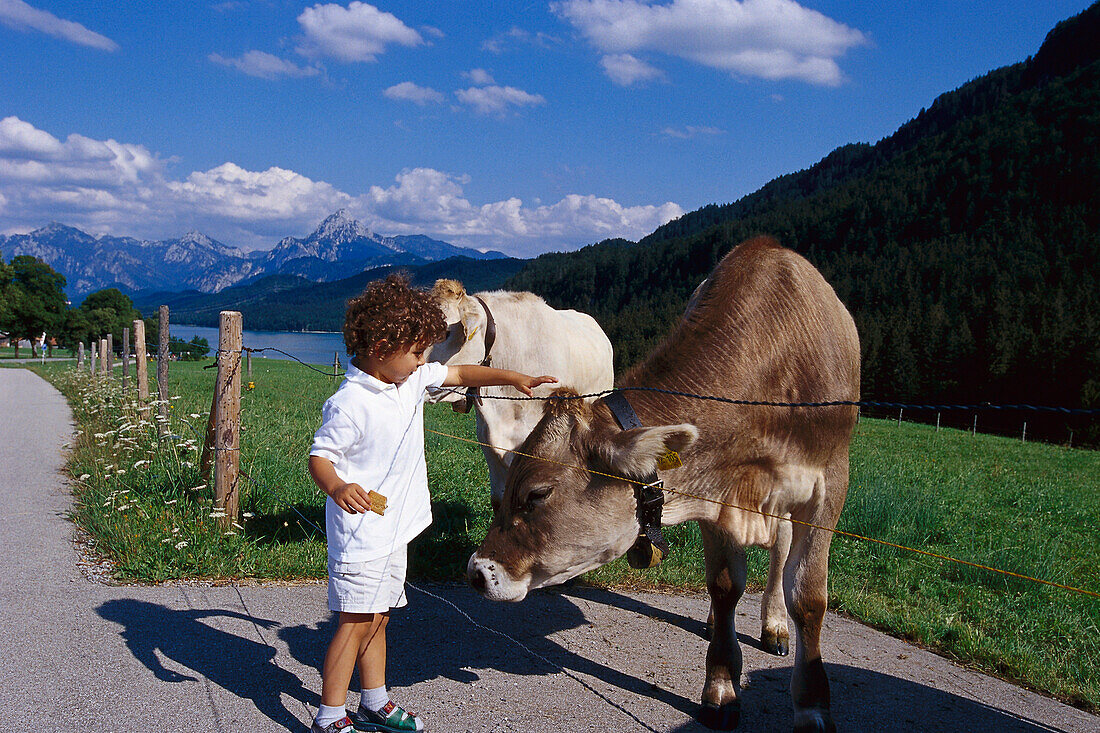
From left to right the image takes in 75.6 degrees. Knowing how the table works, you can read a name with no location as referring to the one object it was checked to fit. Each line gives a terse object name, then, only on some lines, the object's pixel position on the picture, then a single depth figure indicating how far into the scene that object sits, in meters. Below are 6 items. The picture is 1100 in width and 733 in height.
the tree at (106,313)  68.50
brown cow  2.97
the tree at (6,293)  51.49
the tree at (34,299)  56.22
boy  2.79
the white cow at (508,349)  4.95
